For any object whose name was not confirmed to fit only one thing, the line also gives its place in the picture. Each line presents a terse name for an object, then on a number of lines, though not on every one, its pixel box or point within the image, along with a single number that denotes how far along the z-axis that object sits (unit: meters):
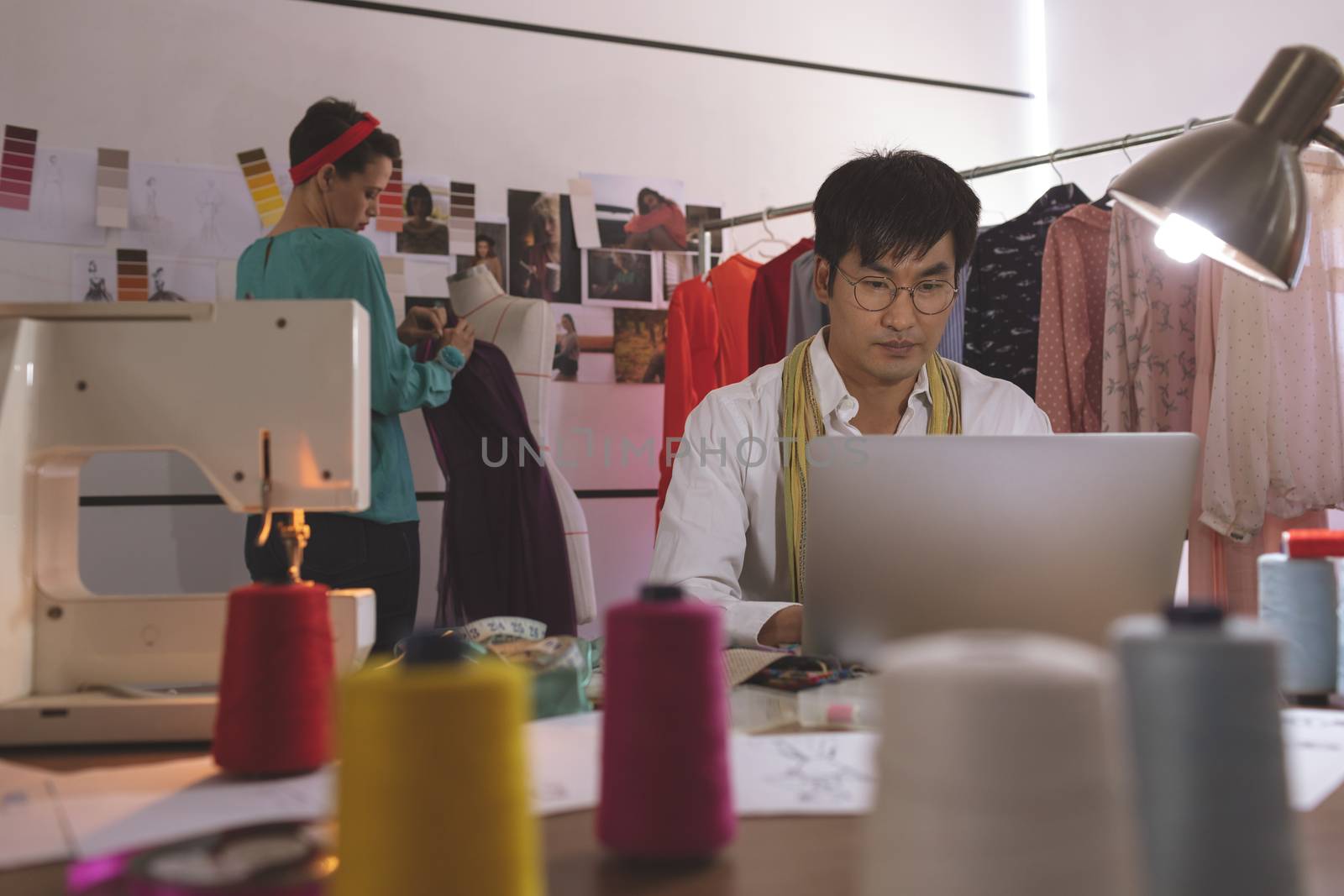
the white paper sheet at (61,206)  2.79
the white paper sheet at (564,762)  0.75
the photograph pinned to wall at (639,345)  3.39
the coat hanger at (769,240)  3.47
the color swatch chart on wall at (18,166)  2.76
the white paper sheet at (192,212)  2.88
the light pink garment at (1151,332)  2.72
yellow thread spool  0.46
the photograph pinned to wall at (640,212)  3.35
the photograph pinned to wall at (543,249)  3.24
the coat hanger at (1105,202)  3.00
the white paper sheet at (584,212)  3.31
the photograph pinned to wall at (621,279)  3.36
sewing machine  1.07
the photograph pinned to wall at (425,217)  3.12
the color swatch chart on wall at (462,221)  3.16
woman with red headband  2.26
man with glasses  1.89
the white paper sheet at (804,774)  0.73
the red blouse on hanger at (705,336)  3.20
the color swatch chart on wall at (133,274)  2.87
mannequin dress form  2.84
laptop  1.06
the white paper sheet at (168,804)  0.69
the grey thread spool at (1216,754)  0.46
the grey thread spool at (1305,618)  1.08
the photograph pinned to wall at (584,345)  3.32
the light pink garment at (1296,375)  2.46
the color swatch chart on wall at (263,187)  2.95
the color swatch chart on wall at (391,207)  3.09
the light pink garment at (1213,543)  2.56
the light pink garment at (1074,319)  2.89
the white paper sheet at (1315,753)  0.76
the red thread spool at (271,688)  0.78
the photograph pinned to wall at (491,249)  3.20
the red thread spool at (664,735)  0.59
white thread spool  0.42
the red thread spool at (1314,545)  1.10
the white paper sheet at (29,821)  0.65
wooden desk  0.59
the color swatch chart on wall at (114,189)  2.84
